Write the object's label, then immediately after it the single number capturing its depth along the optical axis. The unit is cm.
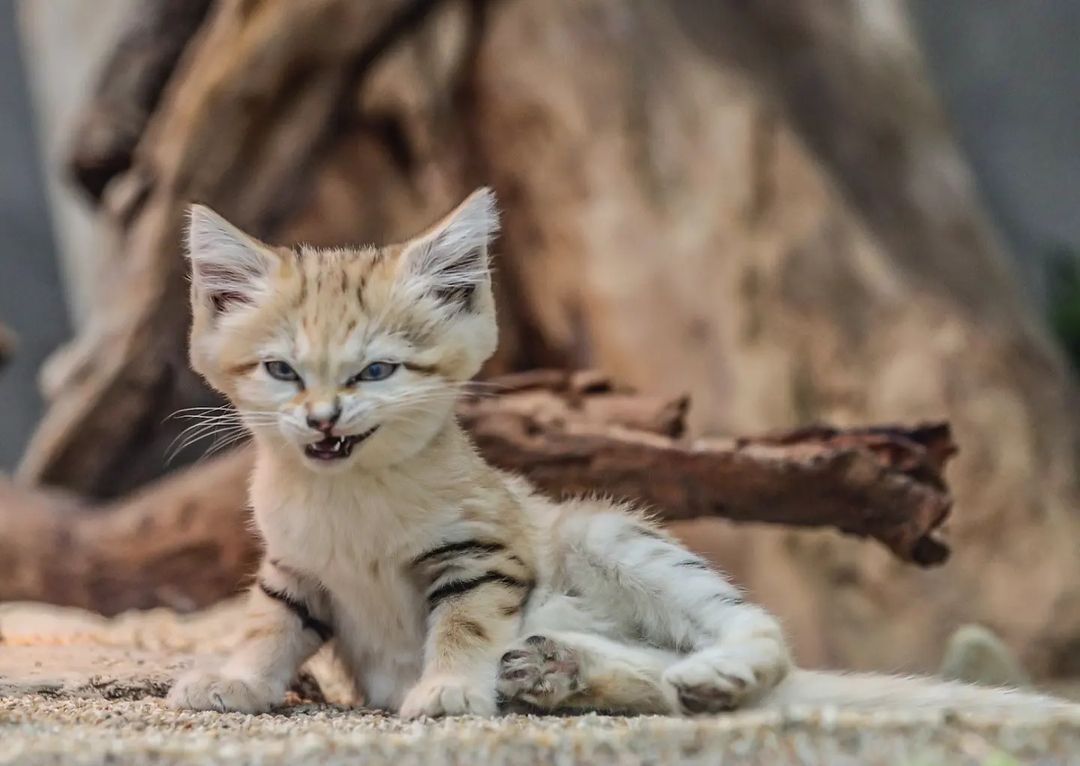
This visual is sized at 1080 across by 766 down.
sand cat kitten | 411
